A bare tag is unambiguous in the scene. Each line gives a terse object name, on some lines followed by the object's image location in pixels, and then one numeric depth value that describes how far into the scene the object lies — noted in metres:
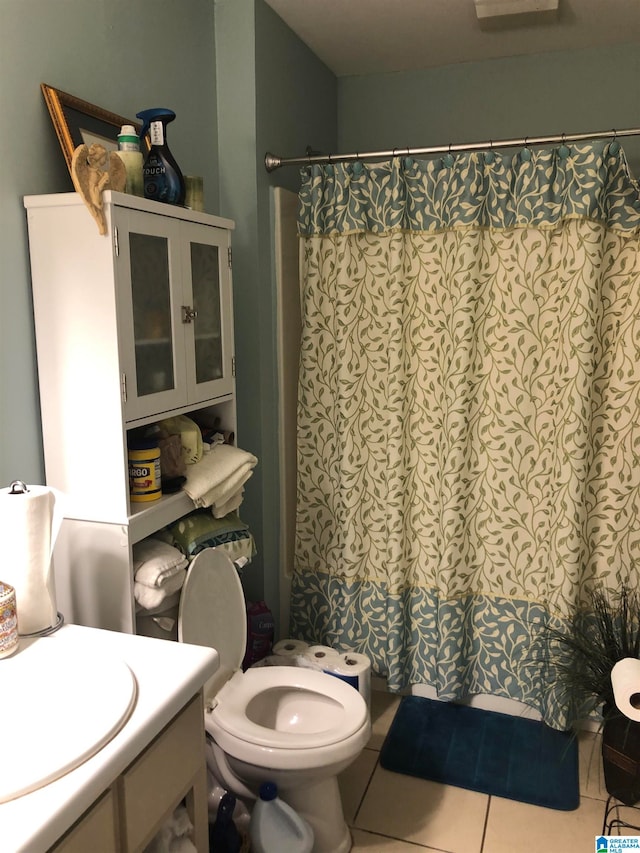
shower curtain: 2.15
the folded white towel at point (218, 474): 1.78
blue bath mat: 2.09
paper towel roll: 1.31
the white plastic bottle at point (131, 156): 1.57
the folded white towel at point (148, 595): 1.60
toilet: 1.68
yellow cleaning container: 1.62
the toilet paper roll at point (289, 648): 2.35
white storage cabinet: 1.48
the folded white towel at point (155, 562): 1.60
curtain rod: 2.02
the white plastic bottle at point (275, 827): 1.66
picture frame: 1.52
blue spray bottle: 1.69
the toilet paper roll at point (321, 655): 2.29
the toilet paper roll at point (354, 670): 2.23
